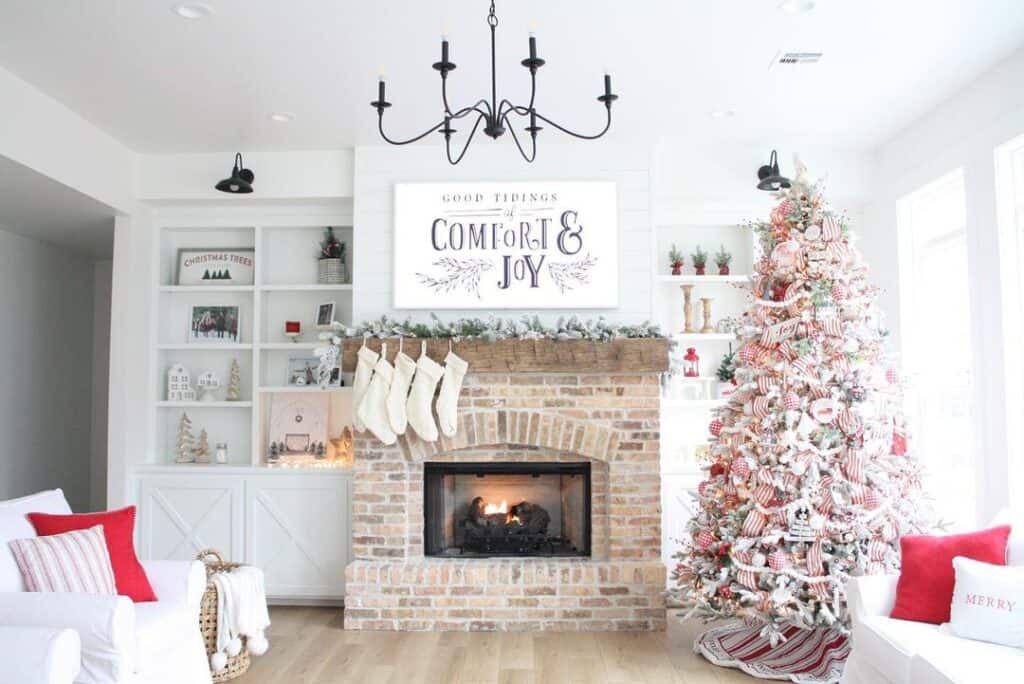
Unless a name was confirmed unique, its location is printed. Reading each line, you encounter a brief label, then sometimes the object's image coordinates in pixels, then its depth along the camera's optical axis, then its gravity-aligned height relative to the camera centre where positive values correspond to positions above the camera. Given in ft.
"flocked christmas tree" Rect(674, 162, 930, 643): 11.91 -1.02
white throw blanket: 12.35 -3.52
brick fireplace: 14.90 -2.33
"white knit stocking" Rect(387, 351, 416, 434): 15.12 -0.21
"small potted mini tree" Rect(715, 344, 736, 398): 17.02 +0.14
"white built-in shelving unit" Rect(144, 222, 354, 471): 17.72 +1.49
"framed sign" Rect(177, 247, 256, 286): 17.98 +2.49
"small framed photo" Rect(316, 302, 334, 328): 17.80 +1.41
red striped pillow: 9.75 -2.18
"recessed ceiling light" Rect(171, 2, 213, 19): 10.45 +4.71
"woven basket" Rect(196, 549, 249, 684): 12.28 -3.71
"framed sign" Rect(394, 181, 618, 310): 15.90 +2.59
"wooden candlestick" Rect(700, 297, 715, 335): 17.46 +1.34
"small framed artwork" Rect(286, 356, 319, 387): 17.72 +0.19
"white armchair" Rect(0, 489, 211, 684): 8.84 -2.74
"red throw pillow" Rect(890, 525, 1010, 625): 9.89 -2.30
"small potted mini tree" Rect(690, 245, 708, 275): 17.62 +2.52
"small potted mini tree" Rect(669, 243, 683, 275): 17.66 +2.50
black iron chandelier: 7.98 +2.85
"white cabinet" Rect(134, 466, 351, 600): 16.47 -2.80
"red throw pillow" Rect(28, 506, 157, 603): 10.64 -2.10
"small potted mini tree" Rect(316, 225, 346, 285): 17.49 +2.48
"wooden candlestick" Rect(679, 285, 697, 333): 17.53 +1.48
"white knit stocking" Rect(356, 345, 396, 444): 15.17 -0.50
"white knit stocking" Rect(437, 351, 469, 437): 15.08 -0.23
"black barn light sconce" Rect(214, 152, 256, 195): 15.67 +3.74
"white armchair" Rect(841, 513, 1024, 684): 8.38 -2.92
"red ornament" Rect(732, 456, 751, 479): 12.39 -1.31
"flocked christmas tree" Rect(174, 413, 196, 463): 17.47 -1.32
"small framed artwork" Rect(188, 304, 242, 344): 18.01 +1.22
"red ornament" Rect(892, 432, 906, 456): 12.27 -0.98
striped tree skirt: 12.10 -4.19
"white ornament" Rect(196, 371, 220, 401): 17.94 -0.04
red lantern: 17.62 +0.34
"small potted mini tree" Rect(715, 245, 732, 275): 17.62 +2.49
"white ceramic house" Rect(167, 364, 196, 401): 17.79 -0.08
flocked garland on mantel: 15.03 +0.92
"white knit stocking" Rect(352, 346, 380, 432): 15.25 +0.12
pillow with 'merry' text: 9.07 -2.50
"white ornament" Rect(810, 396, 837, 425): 12.03 -0.44
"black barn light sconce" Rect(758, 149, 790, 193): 15.65 +3.83
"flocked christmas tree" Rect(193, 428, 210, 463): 17.72 -1.49
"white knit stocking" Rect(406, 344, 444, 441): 15.10 -0.28
